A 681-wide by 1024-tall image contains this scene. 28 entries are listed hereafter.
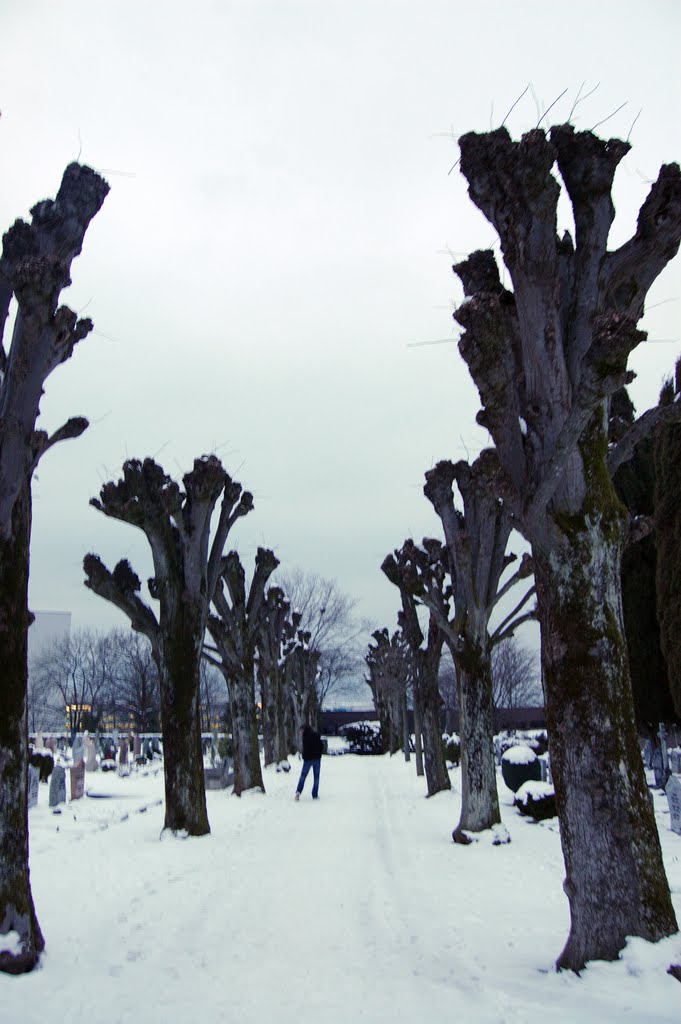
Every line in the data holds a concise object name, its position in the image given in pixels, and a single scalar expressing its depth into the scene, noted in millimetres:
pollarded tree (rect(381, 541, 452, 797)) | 17188
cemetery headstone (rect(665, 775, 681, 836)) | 11219
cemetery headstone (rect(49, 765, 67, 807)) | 15834
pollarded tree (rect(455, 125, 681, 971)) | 4652
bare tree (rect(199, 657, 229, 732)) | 68025
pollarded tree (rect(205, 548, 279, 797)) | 17500
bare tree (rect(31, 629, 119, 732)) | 65438
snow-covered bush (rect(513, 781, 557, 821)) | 13227
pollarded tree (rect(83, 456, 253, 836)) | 11617
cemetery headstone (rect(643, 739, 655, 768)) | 19562
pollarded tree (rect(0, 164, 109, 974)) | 5258
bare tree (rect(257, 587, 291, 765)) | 26641
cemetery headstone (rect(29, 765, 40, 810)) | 15242
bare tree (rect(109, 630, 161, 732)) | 55084
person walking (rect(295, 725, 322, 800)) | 17422
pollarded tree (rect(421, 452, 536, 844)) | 11367
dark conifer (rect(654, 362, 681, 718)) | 12098
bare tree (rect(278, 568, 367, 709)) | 44281
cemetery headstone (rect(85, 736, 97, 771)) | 27984
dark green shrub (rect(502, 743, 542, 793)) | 17188
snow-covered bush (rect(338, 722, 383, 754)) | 48250
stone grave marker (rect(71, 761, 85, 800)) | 17922
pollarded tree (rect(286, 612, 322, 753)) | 34312
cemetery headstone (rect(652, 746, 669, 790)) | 16500
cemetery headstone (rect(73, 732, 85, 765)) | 29214
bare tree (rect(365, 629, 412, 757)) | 35375
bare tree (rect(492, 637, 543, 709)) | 64062
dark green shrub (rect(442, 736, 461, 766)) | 27578
